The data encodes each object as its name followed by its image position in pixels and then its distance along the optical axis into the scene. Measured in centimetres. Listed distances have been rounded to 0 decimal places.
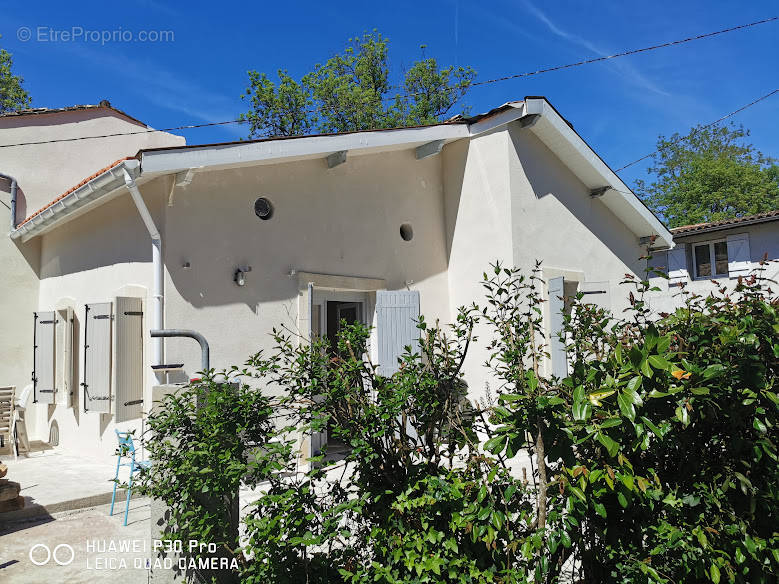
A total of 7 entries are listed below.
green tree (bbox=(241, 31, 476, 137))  2281
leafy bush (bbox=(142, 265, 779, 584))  202
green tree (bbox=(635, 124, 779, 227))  2969
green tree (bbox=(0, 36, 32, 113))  2114
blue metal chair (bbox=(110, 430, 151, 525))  291
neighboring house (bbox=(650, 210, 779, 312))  1457
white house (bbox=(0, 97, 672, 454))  612
